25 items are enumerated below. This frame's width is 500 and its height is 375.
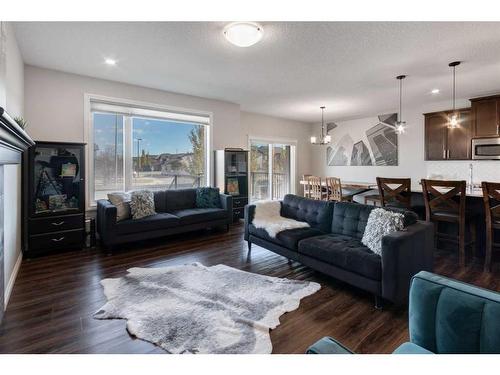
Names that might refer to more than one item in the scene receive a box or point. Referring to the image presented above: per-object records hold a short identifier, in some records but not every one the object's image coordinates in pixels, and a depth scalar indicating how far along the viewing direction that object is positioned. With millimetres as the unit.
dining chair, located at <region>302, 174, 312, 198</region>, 6400
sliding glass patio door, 7389
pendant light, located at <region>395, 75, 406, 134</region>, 4273
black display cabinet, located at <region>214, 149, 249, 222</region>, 5691
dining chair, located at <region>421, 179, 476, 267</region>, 3408
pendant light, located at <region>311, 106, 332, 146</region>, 6062
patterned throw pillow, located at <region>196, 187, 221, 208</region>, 5176
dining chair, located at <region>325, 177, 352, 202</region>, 5566
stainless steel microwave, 4910
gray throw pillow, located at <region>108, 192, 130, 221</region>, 4070
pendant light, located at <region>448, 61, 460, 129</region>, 3685
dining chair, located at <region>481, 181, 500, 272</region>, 3180
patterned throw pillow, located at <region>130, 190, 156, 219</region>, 4203
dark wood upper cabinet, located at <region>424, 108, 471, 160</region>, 5316
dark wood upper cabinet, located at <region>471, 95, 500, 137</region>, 4895
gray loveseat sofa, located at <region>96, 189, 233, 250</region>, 3859
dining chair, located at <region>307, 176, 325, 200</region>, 5969
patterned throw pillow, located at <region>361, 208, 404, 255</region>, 2562
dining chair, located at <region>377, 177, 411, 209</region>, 3980
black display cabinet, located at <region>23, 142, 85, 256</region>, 3588
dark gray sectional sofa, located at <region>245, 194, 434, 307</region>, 2314
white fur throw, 3475
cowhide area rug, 1926
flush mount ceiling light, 2650
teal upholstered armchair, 1093
